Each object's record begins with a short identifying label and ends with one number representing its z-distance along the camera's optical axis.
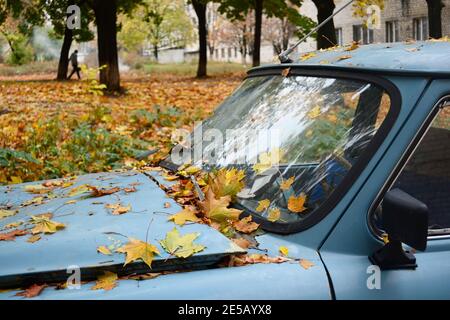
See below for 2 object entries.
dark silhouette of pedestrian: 34.71
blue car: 2.03
